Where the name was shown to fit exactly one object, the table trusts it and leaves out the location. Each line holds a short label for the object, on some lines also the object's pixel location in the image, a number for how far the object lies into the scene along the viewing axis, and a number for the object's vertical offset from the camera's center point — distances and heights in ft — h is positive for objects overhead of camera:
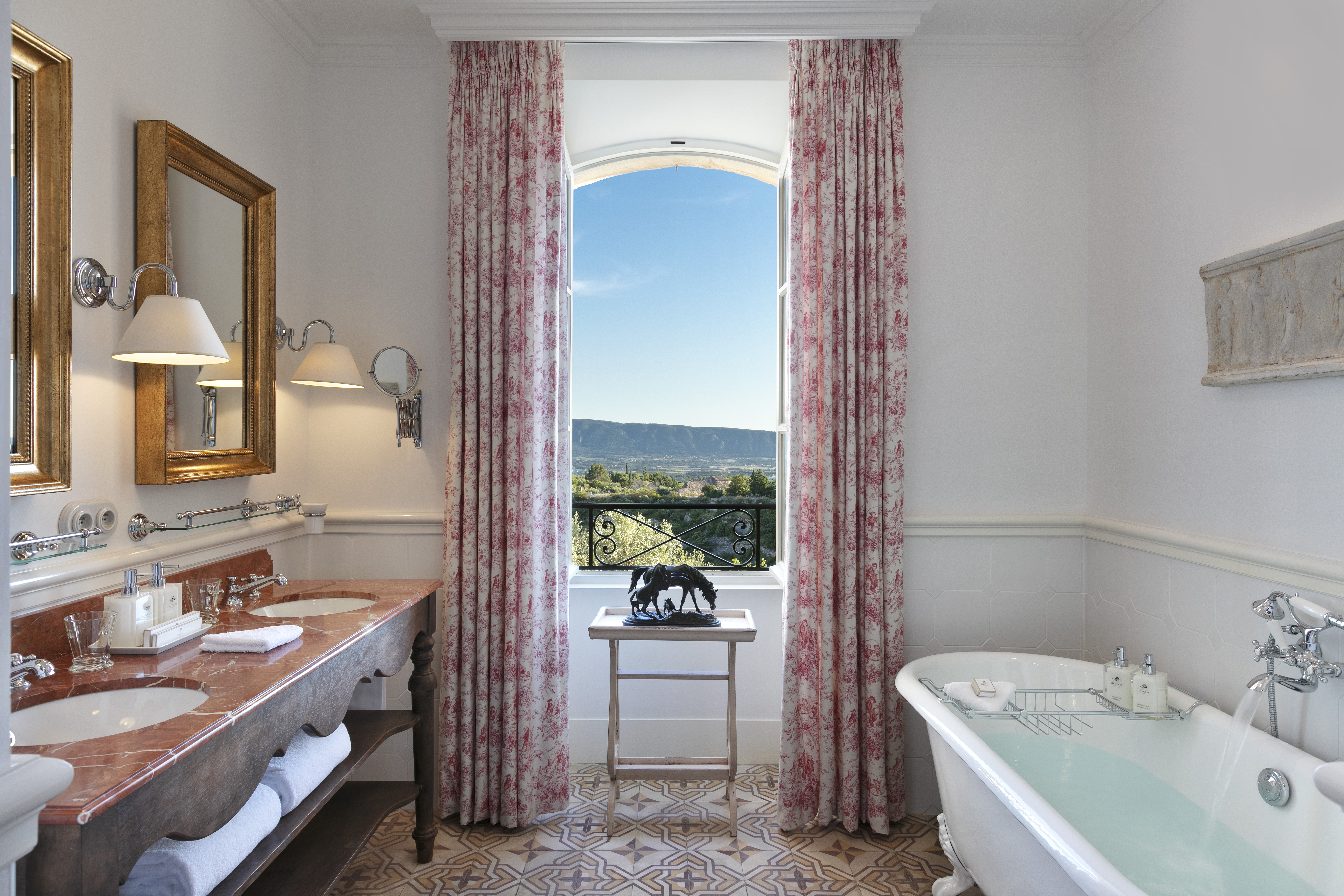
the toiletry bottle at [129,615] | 5.26 -1.21
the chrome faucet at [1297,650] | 5.64 -1.62
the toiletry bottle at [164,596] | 5.56 -1.14
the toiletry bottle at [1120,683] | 7.12 -2.31
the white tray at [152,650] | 5.25 -1.46
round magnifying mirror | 8.83 +0.88
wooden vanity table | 3.40 -1.79
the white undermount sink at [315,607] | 7.34 -1.61
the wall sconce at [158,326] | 5.47 +0.89
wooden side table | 8.27 -2.97
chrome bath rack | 6.97 -2.58
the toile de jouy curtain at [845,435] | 8.45 +0.11
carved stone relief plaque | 5.72 +1.11
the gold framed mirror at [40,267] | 5.04 +1.24
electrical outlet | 5.49 -0.54
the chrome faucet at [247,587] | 6.99 -1.37
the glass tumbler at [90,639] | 5.05 -1.34
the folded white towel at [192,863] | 4.19 -2.44
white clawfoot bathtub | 5.01 -2.89
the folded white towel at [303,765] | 5.35 -2.43
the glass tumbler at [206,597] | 6.08 -1.26
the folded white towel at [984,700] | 7.02 -2.41
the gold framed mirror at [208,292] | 6.23 +1.47
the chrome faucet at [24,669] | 4.49 -1.37
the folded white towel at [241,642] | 5.37 -1.43
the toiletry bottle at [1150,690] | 6.79 -2.26
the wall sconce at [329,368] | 7.97 +0.83
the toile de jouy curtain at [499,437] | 8.43 +0.09
